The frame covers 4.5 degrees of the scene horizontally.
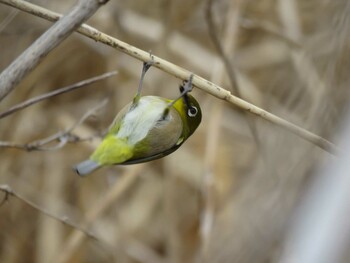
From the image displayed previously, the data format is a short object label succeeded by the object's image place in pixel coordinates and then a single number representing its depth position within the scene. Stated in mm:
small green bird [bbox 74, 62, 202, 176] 2707
